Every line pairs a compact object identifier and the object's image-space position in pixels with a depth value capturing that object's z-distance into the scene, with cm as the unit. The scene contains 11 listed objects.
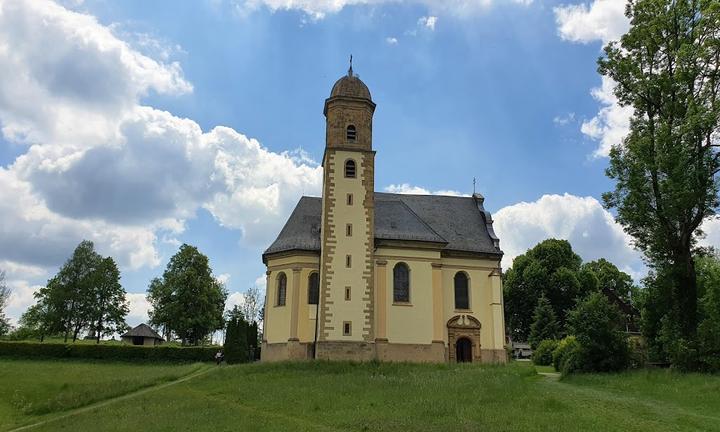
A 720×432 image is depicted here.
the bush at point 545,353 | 4002
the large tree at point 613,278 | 7464
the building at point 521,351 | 5703
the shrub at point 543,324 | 5294
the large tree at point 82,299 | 6266
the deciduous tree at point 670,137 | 2636
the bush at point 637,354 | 2756
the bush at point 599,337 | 2686
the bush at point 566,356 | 2769
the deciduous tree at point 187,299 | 5659
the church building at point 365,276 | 3491
